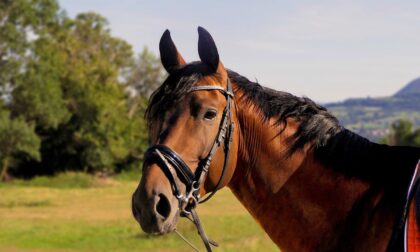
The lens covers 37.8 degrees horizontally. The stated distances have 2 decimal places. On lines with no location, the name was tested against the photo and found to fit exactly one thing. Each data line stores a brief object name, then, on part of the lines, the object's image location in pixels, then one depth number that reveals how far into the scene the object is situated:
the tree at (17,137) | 47.16
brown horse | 3.51
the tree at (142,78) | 67.75
